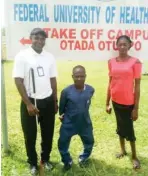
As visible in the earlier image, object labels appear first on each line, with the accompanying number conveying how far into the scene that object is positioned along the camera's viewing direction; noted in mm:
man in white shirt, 1965
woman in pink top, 2143
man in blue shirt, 2099
